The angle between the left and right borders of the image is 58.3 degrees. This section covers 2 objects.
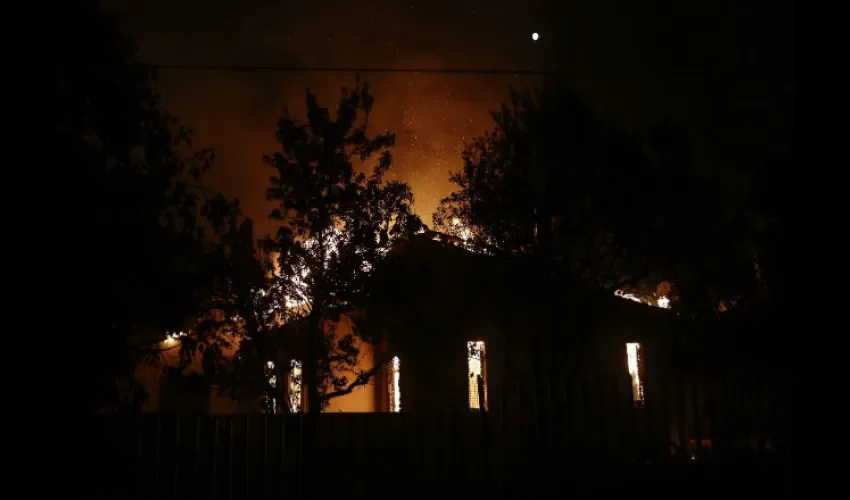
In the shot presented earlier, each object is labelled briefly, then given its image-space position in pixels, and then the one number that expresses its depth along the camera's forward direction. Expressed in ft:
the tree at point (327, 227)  47.78
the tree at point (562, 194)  50.88
